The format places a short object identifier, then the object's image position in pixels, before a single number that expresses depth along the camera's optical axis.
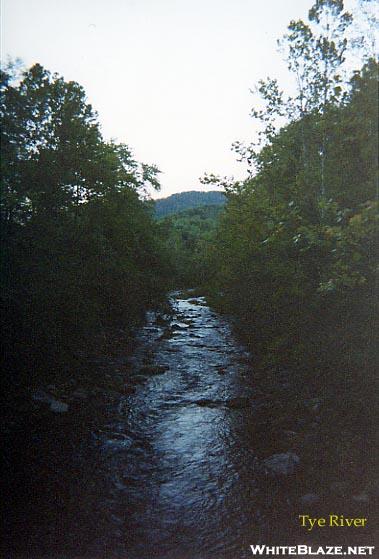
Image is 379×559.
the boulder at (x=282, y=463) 6.58
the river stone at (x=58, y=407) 8.66
